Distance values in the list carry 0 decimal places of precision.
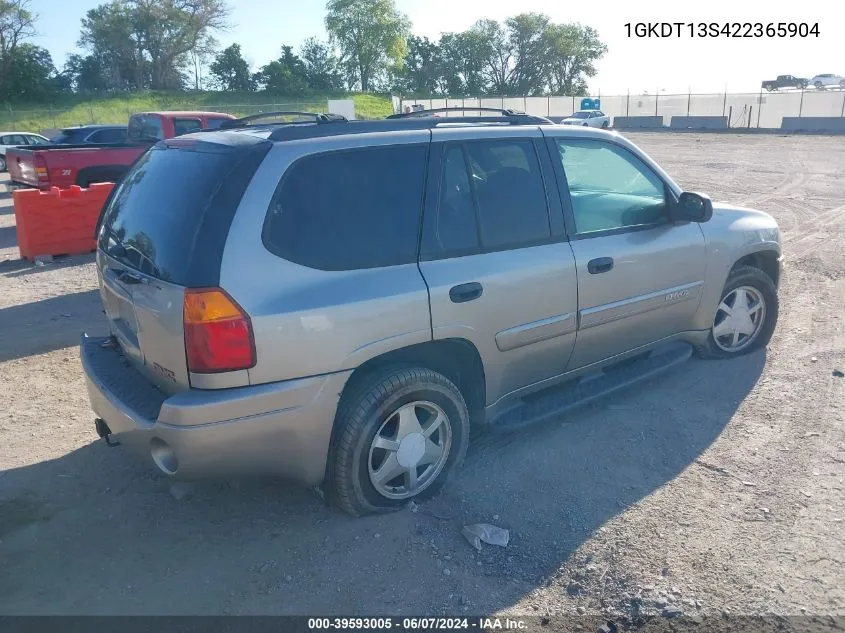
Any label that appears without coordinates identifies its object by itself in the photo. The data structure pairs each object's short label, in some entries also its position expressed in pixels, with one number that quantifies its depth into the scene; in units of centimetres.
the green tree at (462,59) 8200
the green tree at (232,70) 6588
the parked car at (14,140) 2389
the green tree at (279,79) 6372
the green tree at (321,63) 7375
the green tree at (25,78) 4759
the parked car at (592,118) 4056
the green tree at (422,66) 8200
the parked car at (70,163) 1102
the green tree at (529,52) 8431
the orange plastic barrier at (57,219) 959
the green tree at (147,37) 6175
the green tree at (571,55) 8444
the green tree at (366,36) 7794
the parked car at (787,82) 5742
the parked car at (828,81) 5816
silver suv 296
